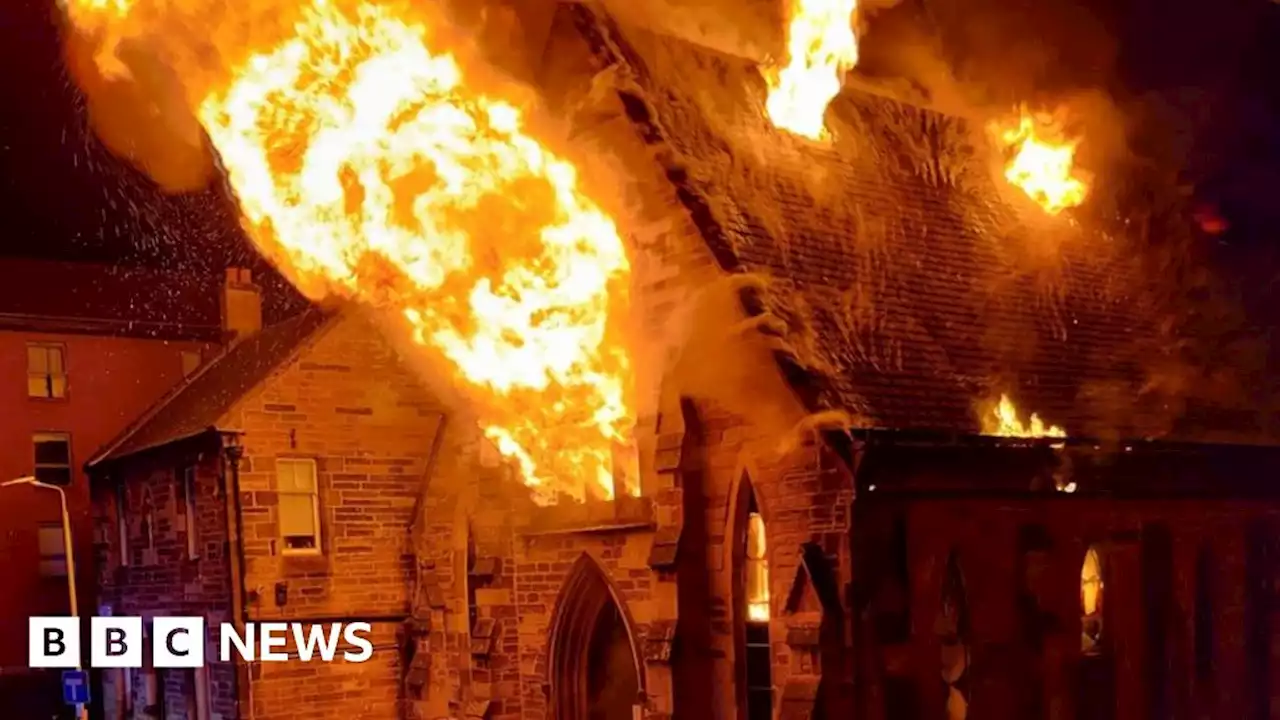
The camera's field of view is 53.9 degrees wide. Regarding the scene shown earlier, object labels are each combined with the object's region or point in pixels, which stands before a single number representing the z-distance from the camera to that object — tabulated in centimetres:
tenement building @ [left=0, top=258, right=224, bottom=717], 2934
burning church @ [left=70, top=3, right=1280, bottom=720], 1231
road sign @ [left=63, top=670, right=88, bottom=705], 2386
